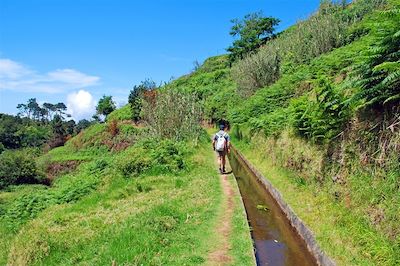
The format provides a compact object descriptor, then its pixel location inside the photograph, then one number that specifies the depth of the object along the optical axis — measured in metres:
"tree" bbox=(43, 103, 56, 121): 146.38
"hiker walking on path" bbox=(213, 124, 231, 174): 15.05
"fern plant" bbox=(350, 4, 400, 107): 7.34
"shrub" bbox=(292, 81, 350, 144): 9.94
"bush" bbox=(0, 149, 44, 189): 36.00
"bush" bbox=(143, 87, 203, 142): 21.31
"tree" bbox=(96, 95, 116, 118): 64.25
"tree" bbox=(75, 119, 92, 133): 84.91
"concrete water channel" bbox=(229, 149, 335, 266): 7.94
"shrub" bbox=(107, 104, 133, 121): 51.19
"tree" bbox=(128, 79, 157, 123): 45.43
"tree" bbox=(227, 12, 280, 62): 60.34
